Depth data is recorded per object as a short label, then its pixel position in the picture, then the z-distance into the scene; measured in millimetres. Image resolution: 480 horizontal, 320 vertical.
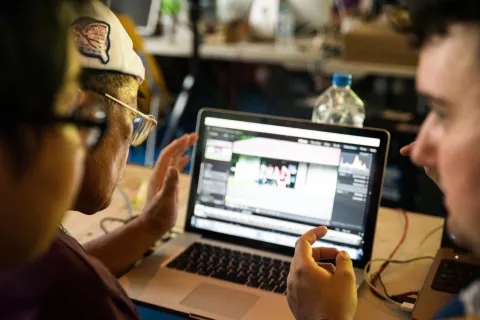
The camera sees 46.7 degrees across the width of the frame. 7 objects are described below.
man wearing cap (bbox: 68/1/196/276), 971
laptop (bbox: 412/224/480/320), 1028
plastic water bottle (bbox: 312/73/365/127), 1856
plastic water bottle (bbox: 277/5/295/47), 4164
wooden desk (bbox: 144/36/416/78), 3260
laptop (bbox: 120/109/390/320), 1188
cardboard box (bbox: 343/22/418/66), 3252
